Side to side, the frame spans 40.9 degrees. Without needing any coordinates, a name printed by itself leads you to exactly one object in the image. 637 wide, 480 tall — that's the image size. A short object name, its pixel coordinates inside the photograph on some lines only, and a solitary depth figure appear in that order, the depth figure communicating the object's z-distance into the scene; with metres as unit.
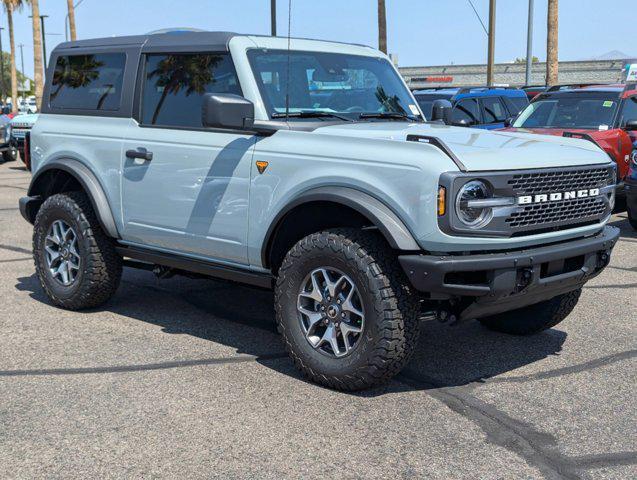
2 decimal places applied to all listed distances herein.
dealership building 52.31
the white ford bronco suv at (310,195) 4.33
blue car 15.09
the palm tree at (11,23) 56.34
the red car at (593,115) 11.06
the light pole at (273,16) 25.22
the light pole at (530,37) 30.39
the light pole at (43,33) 59.13
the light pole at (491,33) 30.55
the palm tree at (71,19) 39.84
